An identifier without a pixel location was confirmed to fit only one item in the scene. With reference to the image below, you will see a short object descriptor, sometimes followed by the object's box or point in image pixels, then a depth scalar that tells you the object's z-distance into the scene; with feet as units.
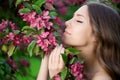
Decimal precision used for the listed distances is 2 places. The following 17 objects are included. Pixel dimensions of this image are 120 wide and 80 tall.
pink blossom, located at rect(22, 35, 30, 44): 9.05
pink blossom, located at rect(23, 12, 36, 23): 8.74
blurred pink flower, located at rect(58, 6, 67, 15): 11.58
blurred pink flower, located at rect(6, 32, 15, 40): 9.18
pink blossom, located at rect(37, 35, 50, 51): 8.59
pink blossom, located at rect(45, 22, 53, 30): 8.66
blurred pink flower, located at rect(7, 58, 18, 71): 10.50
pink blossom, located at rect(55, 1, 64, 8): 11.25
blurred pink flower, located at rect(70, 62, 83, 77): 8.70
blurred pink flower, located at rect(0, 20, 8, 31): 9.57
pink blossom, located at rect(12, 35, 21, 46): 9.23
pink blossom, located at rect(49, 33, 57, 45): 8.61
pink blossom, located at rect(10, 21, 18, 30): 9.61
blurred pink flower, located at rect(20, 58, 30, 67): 11.22
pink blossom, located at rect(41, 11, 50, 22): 8.66
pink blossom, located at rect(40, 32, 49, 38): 8.58
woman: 9.08
